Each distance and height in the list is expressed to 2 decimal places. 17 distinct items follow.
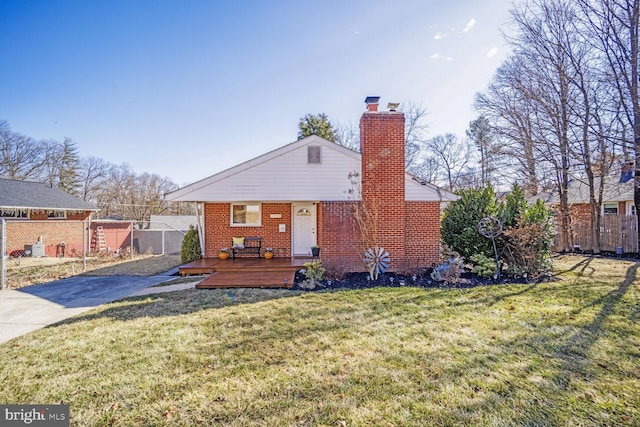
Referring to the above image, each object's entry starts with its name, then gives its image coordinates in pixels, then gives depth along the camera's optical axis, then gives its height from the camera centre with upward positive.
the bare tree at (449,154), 28.02 +6.36
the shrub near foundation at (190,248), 11.00 -1.02
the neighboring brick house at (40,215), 14.29 +0.44
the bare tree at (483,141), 16.63 +5.48
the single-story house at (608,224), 13.52 -0.30
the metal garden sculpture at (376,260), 8.43 -1.19
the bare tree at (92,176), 31.27 +5.15
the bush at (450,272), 7.85 -1.46
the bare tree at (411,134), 25.14 +7.64
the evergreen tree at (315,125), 22.77 +7.50
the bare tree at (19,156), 24.88 +5.98
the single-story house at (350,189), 8.92 +1.00
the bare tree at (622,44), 10.44 +6.46
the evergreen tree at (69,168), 28.97 +5.47
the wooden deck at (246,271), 7.59 -1.54
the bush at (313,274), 7.61 -1.46
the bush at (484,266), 8.36 -1.37
